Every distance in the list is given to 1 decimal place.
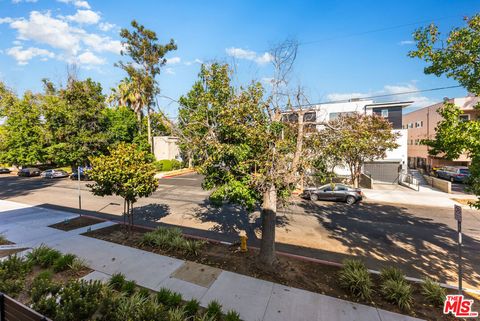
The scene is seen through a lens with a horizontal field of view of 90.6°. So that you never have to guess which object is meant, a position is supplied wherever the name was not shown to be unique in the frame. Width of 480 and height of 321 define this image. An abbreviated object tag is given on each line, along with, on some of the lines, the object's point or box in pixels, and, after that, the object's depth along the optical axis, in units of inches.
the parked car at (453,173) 1004.7
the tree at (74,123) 1160.2
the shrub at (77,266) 284.8
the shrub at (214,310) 205.4
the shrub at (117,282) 247.9
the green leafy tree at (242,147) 281.0
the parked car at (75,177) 1122.2
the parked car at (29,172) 1337.4
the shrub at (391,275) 262.4
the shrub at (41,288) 214.7
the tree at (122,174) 374.9
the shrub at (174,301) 220.5
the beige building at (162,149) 1562.5
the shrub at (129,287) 238.8
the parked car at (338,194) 673.6
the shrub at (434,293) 233.0
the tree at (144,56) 1259.8
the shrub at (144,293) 227.9
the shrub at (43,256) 297.3
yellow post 338.0
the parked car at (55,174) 1207.2
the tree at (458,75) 240.1
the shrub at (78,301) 186.1
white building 1021.8
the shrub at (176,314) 188.1
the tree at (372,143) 765.3
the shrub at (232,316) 196.0
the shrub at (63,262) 285.1
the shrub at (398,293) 228.1
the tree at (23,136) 1317.7
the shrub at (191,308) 210.4
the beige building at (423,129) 1107.9
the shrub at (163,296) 222.5
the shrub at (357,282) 243.1
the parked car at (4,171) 1556.0
